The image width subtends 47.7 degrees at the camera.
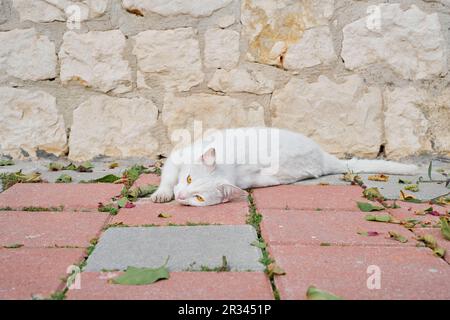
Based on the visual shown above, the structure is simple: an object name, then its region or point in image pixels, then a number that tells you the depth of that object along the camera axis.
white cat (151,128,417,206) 2.77
